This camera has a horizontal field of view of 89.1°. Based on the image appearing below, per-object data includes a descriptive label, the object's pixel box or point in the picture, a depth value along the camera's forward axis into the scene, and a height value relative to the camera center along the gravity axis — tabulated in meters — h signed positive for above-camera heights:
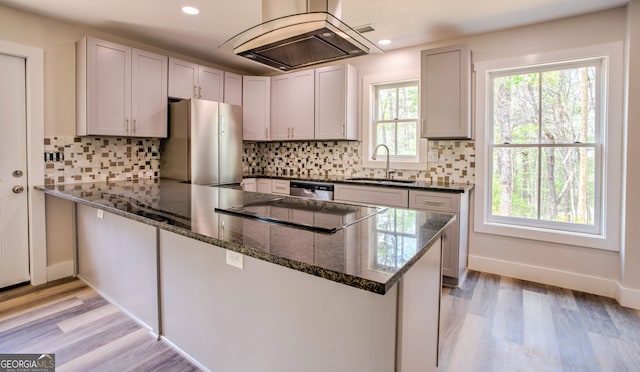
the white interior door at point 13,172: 2.72 +0.02
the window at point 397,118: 3.70 +0.68
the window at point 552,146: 2.71 +0.28
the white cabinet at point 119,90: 2.95 +0.82
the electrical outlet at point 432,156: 3.50 +0.22
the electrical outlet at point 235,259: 1.42 -0.37
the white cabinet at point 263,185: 4.16 -0.12
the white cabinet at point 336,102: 3.78 +0.87
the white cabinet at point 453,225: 2.88 -0.42
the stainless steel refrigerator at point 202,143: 3.48 +0.36
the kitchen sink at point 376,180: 3.64 -0.05
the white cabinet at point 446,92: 3.06 +0.81
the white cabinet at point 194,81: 3.59 +1.10
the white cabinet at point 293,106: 4.03 +0.89
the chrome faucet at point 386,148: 3.71 +0.22
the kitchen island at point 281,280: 1.06 -0.44
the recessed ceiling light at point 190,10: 2.71 +1.41
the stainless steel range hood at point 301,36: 1.56 +0.71
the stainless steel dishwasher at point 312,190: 3.59 -0.16
